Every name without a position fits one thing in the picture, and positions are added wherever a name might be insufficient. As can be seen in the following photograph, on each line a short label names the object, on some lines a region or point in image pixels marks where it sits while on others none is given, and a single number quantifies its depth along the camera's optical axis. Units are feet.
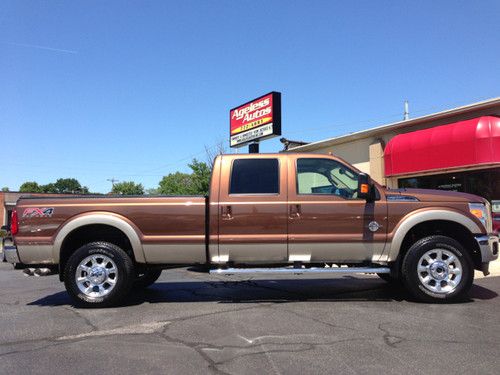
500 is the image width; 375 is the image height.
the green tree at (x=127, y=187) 353.72
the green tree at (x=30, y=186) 348.18
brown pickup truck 21.11
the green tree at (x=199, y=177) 111.60
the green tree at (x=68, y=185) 463.01
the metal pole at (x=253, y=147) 80.64
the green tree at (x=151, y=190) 349.16
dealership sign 73.31
